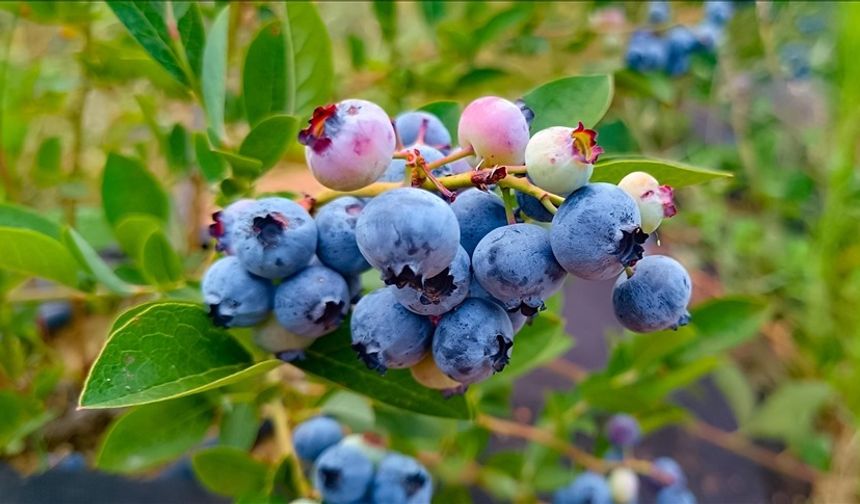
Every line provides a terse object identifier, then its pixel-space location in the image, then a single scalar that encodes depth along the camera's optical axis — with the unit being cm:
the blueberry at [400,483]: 23
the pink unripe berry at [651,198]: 17
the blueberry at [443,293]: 16
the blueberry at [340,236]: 18
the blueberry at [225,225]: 19
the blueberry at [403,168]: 18
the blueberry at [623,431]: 34
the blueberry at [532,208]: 17
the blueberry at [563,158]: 16
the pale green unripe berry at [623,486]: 32
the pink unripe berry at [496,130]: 17
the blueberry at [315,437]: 25
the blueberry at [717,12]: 46
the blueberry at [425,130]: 20
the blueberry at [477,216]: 17
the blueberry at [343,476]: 22
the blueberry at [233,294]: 18
